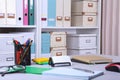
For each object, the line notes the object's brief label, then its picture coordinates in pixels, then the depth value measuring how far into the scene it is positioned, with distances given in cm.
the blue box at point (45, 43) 243
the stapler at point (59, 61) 125
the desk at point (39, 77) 97
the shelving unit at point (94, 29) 280
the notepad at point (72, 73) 97
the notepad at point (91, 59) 136
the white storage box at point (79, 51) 269
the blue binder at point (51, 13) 246
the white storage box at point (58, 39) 250
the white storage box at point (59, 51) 253
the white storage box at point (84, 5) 272
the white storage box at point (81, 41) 268
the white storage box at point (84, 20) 274
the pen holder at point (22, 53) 121
